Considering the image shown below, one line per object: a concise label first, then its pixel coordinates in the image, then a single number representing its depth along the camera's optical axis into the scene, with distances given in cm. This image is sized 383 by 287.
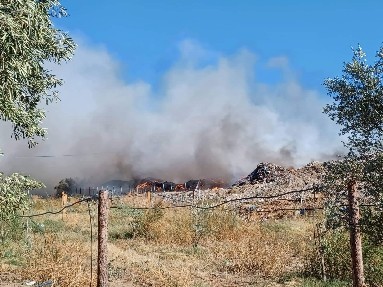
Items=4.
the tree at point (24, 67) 962
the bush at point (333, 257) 1230
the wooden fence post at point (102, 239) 854
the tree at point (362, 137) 882
